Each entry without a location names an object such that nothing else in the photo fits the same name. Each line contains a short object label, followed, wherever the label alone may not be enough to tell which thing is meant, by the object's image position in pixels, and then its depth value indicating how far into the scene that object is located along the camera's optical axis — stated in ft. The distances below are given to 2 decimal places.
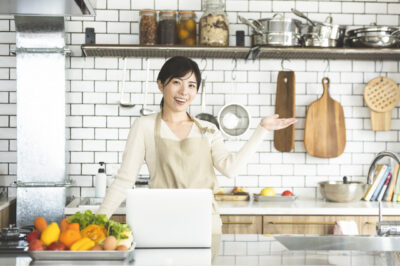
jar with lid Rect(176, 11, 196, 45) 13.94
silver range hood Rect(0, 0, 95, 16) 7.66
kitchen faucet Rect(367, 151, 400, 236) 7.95
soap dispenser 13.89
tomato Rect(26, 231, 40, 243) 6.31
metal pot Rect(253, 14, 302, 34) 13.56
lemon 13.87
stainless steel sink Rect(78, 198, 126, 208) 13.32
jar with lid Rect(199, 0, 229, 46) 13.62
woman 8.95
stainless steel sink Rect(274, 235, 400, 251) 8.04
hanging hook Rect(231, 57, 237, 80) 14.87
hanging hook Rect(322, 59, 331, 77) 15.06
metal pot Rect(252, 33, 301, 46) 13.57
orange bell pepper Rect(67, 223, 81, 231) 6.30
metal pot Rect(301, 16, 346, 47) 13.82
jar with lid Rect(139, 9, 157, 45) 13.78
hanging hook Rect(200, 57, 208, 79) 14.83
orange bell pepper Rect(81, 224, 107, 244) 6.28
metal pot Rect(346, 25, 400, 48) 13.71
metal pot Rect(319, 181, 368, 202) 13.39
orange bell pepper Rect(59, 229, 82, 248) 6.18
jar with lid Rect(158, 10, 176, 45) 13.73
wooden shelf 13.53
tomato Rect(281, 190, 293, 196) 13.98
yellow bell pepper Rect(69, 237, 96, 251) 6.11
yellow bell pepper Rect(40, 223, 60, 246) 6.20
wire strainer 14.61
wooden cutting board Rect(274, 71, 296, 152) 14.53
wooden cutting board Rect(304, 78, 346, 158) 14.67
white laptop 6.88
